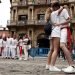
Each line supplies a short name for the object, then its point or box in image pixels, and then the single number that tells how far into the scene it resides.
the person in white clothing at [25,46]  9.87
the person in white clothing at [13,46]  11.02
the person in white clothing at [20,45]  10.46
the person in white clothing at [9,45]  11.11
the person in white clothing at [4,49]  11.36
